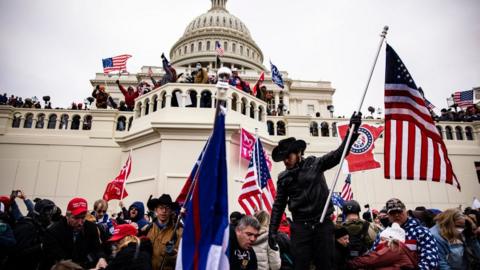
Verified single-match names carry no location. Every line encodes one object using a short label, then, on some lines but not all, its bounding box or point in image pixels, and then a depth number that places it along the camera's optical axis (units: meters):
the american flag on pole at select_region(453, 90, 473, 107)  21.78
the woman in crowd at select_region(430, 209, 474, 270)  3.72
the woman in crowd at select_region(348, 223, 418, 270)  3.31
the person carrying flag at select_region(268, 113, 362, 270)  3.65
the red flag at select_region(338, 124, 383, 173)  10.52
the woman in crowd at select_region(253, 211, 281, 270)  4.16
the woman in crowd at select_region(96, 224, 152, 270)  3.19
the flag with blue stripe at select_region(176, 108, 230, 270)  3.00
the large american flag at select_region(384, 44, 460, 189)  4.39
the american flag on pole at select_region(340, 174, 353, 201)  11.64
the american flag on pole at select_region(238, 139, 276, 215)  8.42
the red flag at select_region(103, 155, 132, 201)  10.77
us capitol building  13.05
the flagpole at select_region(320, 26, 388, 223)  3.57
